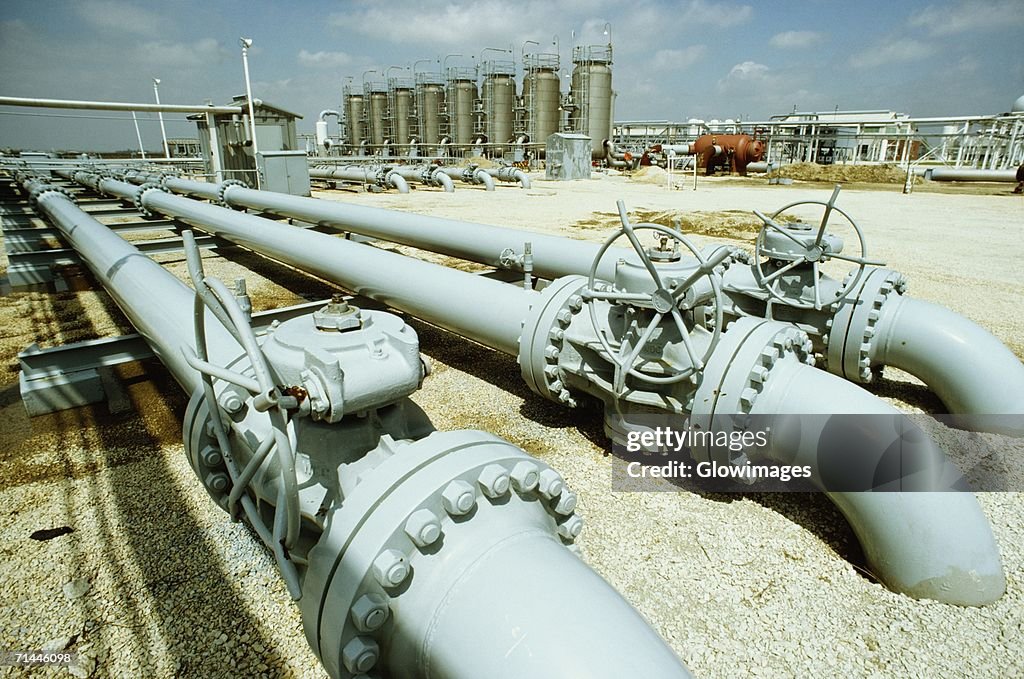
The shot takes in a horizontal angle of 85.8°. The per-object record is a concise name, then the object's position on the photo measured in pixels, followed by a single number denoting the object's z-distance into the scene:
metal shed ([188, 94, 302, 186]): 12.82
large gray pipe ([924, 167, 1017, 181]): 17.89
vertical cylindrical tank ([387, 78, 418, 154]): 32.44
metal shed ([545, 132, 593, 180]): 20.58
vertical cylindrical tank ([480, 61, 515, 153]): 29.03
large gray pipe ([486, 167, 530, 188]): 17.00
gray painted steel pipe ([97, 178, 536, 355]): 2.83
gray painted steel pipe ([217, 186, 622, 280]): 3.99
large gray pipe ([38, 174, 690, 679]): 0.95
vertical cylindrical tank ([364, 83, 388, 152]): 34.09
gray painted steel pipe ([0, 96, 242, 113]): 7.13
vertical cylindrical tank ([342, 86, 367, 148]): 35.41
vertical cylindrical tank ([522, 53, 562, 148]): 27.56
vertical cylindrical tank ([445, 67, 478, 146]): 30.11
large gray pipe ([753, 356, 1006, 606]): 1.74
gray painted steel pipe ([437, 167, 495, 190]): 16.72
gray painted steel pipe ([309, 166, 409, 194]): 16.44
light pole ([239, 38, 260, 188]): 10.80
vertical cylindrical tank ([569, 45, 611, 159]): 26.58
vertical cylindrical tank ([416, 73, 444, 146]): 31.08
